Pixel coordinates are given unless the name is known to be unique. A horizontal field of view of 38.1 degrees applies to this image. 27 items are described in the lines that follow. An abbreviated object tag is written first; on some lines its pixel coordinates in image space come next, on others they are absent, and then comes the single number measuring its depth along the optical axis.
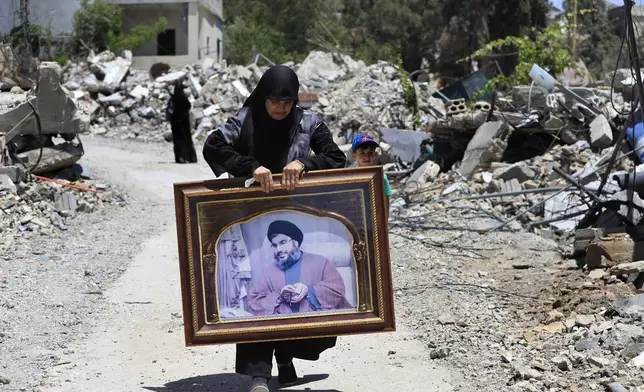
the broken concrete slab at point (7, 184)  10.86
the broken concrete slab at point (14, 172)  11.17
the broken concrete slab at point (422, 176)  14.00
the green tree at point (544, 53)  20.53
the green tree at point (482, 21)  29.62
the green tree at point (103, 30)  34.97
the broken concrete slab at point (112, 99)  28.69
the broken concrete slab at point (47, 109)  11.73
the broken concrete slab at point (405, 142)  15.82
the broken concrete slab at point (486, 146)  13.55
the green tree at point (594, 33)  27.14
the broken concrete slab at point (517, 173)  12.58
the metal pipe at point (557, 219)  10.11
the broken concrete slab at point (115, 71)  29.86
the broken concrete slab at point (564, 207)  10.30
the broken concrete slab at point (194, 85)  29.61
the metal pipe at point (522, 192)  10.30
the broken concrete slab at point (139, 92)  29.02
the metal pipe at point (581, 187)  9.13
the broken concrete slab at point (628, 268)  6.92
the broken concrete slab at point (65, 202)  11.48
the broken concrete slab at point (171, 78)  30.56
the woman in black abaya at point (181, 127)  19.78
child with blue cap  6.39
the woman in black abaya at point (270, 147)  4.55
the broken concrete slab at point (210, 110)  27.66
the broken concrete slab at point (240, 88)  29.27
